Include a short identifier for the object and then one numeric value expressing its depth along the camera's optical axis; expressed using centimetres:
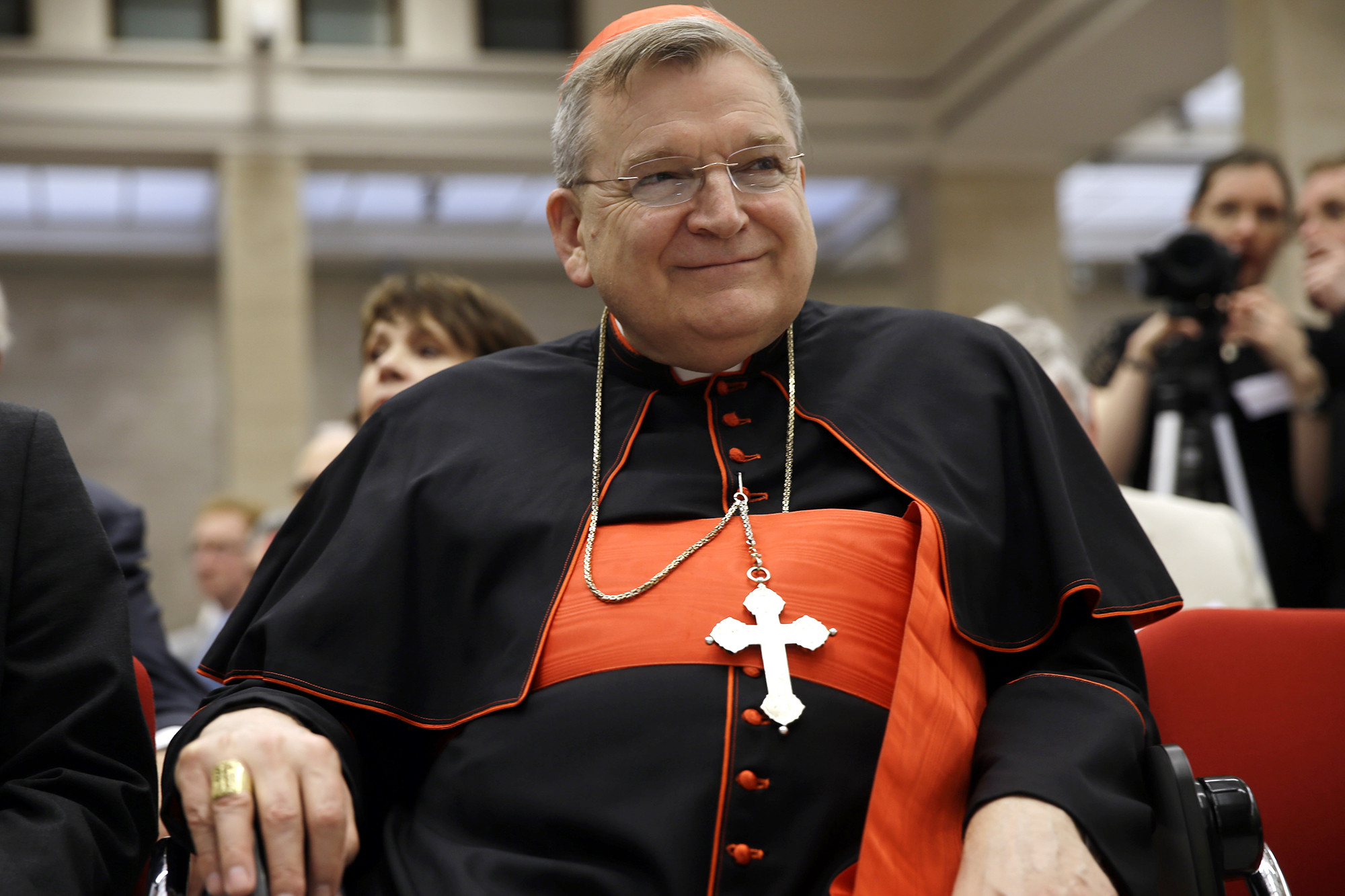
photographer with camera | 648
